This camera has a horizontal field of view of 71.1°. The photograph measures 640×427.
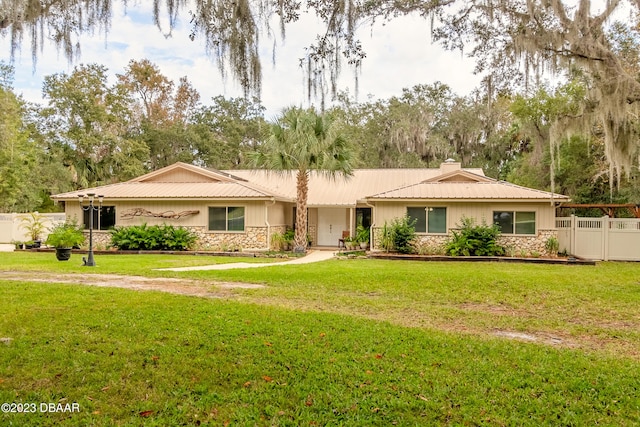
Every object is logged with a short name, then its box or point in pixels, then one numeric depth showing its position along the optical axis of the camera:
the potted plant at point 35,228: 18.79
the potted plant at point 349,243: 18.84
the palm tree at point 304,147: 16.27
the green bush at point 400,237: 16.17
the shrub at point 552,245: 15.35
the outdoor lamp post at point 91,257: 12.32
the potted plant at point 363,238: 18.53
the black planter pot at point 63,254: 13.78
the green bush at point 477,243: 15.27
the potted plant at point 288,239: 18.80
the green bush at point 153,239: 17.33
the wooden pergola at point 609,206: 14.99
